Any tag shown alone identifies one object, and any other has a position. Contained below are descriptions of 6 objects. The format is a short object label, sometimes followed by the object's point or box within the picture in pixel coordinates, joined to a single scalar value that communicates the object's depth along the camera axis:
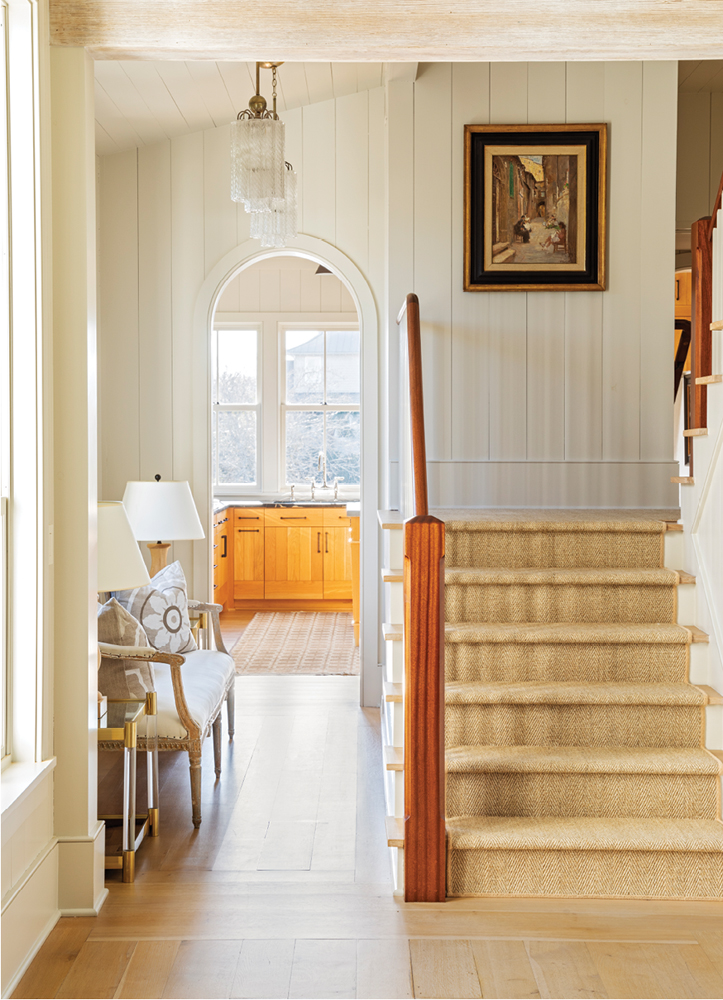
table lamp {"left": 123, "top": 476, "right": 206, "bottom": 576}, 4.00
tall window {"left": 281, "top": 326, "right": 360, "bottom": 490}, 8.05
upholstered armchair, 3.01
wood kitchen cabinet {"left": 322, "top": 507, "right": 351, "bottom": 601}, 7.42
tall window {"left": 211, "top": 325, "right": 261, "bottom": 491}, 8.00
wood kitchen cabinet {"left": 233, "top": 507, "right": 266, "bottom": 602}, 7.36
